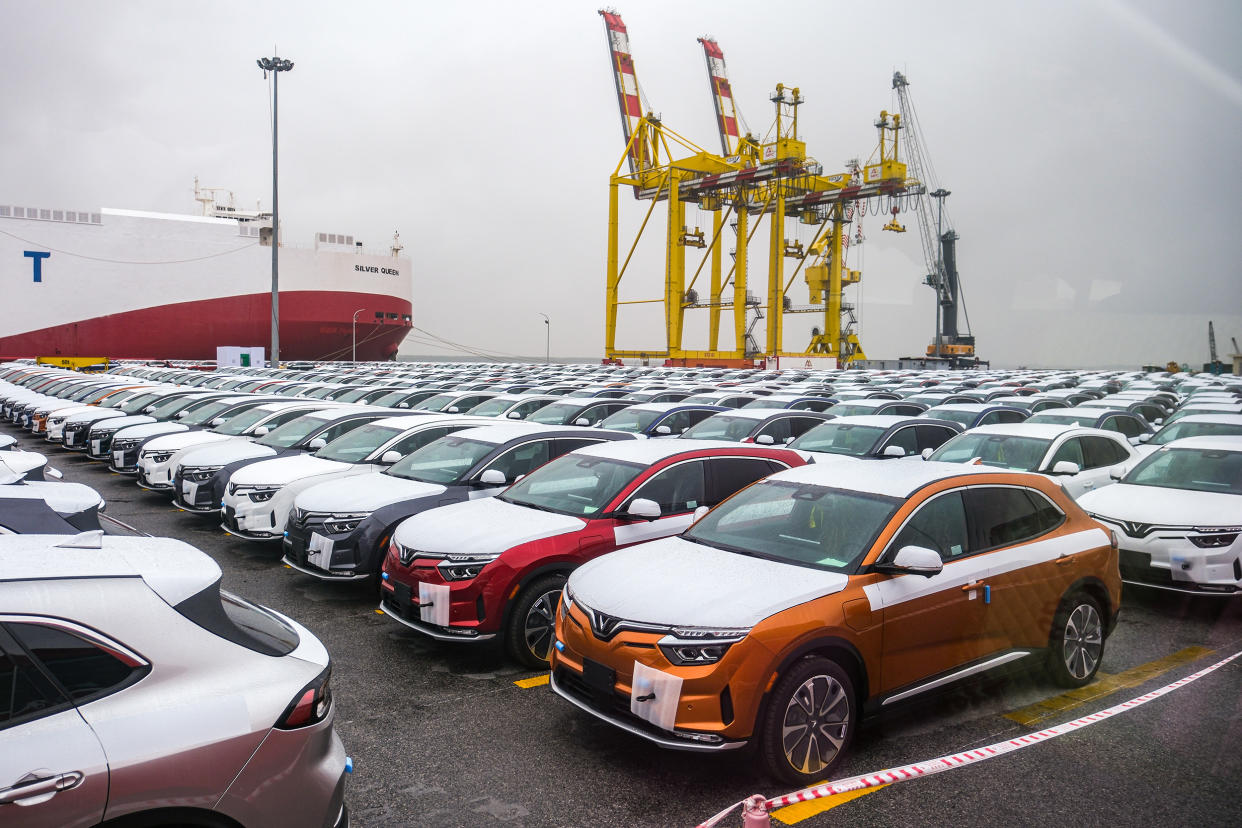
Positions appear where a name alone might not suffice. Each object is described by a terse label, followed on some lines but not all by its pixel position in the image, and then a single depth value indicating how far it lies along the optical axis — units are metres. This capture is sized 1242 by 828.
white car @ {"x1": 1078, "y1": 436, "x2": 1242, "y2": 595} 6.45
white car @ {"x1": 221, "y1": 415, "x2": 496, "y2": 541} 8.41
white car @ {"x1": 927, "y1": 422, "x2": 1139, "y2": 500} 8.66
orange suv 3.67
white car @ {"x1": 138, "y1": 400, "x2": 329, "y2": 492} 11.27
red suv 5.28
